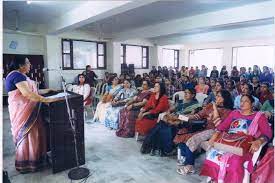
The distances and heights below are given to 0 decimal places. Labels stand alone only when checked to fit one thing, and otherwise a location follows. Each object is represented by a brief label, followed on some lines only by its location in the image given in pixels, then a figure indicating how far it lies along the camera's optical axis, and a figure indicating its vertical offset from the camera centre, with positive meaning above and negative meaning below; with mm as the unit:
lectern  2523 -589
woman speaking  2467 -412
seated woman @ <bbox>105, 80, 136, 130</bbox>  4411 -499
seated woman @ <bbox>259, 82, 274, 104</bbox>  4043 -282
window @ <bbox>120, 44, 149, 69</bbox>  10562 +1082
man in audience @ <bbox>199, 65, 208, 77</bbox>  10348 +271
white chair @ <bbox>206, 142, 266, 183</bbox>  2059 -748
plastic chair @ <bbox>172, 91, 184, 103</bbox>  4680 -364
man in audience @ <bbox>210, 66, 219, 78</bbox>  8961 +194
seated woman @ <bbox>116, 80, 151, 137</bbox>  4027 -651
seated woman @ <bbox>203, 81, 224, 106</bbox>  3804 -306
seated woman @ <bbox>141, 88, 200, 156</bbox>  3094 -749
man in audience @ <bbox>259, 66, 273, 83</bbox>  7312 +59
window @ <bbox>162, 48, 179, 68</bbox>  12766 +1162
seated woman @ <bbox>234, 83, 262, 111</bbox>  3430 -224
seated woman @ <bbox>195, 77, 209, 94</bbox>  5113 -198
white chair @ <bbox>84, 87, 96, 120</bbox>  5420 -637
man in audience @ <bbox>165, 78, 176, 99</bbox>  6121 -269
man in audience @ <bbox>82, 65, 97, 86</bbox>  7448 +75
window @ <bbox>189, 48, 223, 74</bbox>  12258 +1135
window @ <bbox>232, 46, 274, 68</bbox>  10523 +1015
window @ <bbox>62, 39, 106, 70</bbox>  8422 +920
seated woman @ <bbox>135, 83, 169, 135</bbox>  3615 -532
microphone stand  2541 -1047
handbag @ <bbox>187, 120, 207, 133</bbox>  2867 -578
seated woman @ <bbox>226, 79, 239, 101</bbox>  4739 -194
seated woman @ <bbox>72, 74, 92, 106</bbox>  5227 -245
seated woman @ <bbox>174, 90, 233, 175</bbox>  2568 -612
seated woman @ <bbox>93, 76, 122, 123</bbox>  4874 -504
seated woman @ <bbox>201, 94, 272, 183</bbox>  2078 -575
